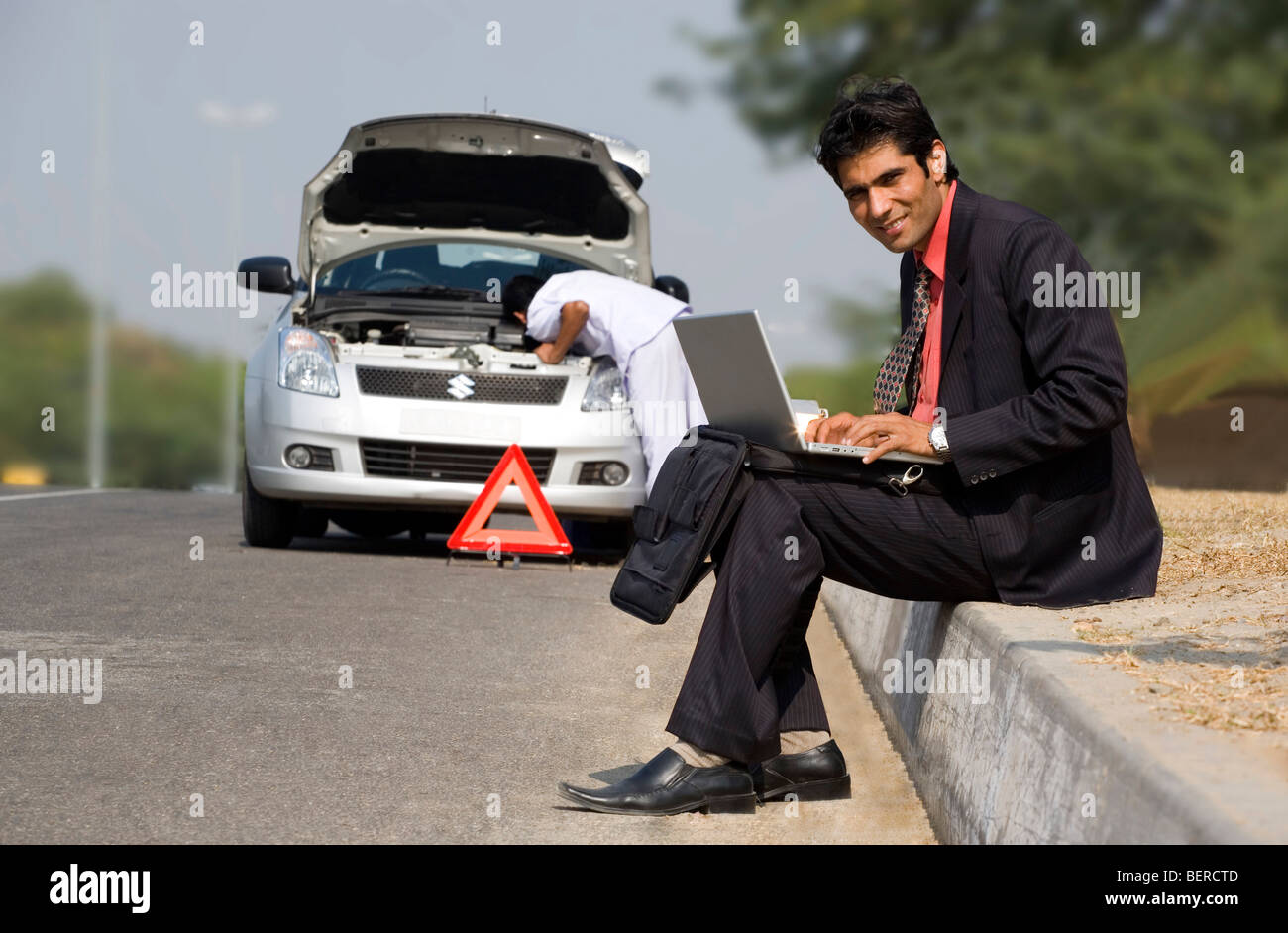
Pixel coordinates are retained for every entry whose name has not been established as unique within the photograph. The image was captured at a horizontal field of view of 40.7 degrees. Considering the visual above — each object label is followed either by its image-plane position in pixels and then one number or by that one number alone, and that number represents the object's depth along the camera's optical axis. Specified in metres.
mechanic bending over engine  9.59
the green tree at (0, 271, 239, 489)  30.89
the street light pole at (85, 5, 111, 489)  28.80
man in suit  3.93
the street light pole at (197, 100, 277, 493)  35.44
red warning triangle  9.49
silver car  9.54
